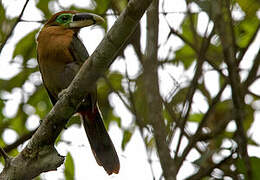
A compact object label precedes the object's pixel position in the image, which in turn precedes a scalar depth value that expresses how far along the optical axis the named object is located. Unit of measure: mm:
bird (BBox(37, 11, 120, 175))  8859
